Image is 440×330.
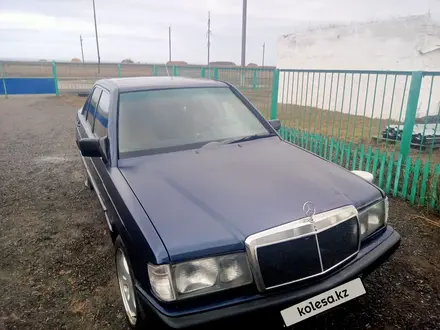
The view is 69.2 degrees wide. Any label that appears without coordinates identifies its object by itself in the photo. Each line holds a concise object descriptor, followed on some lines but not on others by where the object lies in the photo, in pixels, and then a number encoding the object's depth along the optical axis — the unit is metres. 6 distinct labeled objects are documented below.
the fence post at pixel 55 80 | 16.98
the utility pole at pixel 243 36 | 22.20
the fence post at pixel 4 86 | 16.52
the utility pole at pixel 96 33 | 34.32
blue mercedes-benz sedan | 1.58
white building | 9.07
